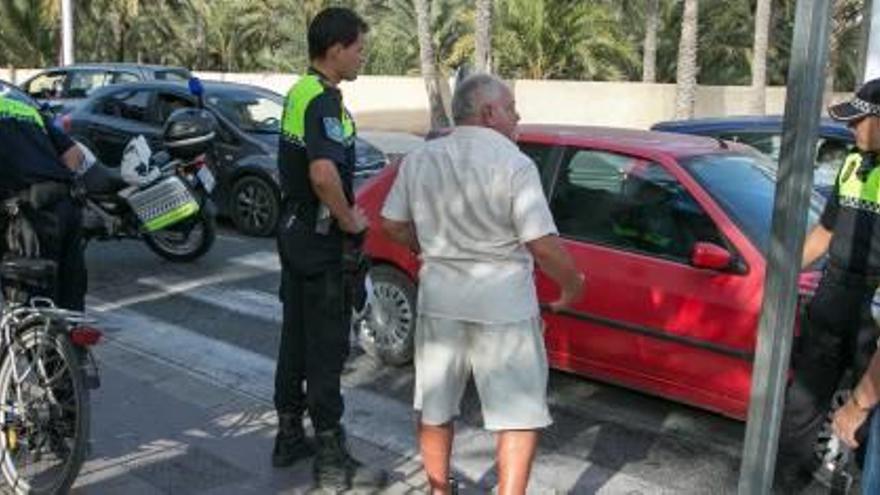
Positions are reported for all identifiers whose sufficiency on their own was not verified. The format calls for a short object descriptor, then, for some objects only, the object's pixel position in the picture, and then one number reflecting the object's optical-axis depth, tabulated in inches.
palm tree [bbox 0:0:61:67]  1472.7
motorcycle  367.9
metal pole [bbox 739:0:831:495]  93.6
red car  203.2
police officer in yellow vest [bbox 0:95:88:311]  177.8
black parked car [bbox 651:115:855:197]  322.3
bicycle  163.0
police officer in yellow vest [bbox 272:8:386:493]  171.0
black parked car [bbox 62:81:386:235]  442.3
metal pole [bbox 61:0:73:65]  1068.5
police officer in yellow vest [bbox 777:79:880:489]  157.1
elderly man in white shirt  143.3
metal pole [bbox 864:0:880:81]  240.7
